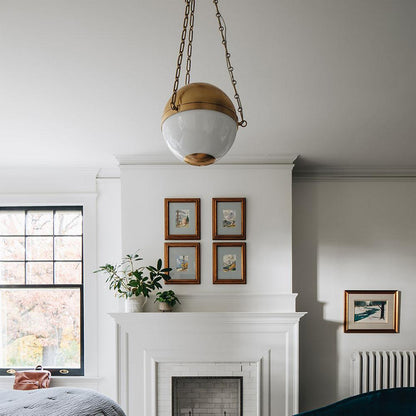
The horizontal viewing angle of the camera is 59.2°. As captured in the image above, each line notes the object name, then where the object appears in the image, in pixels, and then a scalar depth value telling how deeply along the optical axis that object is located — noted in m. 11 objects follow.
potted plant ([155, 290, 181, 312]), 3.13
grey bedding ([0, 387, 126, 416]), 2.10
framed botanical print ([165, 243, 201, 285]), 3.27
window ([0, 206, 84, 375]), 3.73
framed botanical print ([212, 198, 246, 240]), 3.29
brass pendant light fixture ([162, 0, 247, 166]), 0.93
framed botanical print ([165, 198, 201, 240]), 3.29
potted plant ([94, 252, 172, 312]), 3.11
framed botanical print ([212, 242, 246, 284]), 3.26
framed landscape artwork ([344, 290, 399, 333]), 3.59
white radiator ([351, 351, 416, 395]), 3.46
